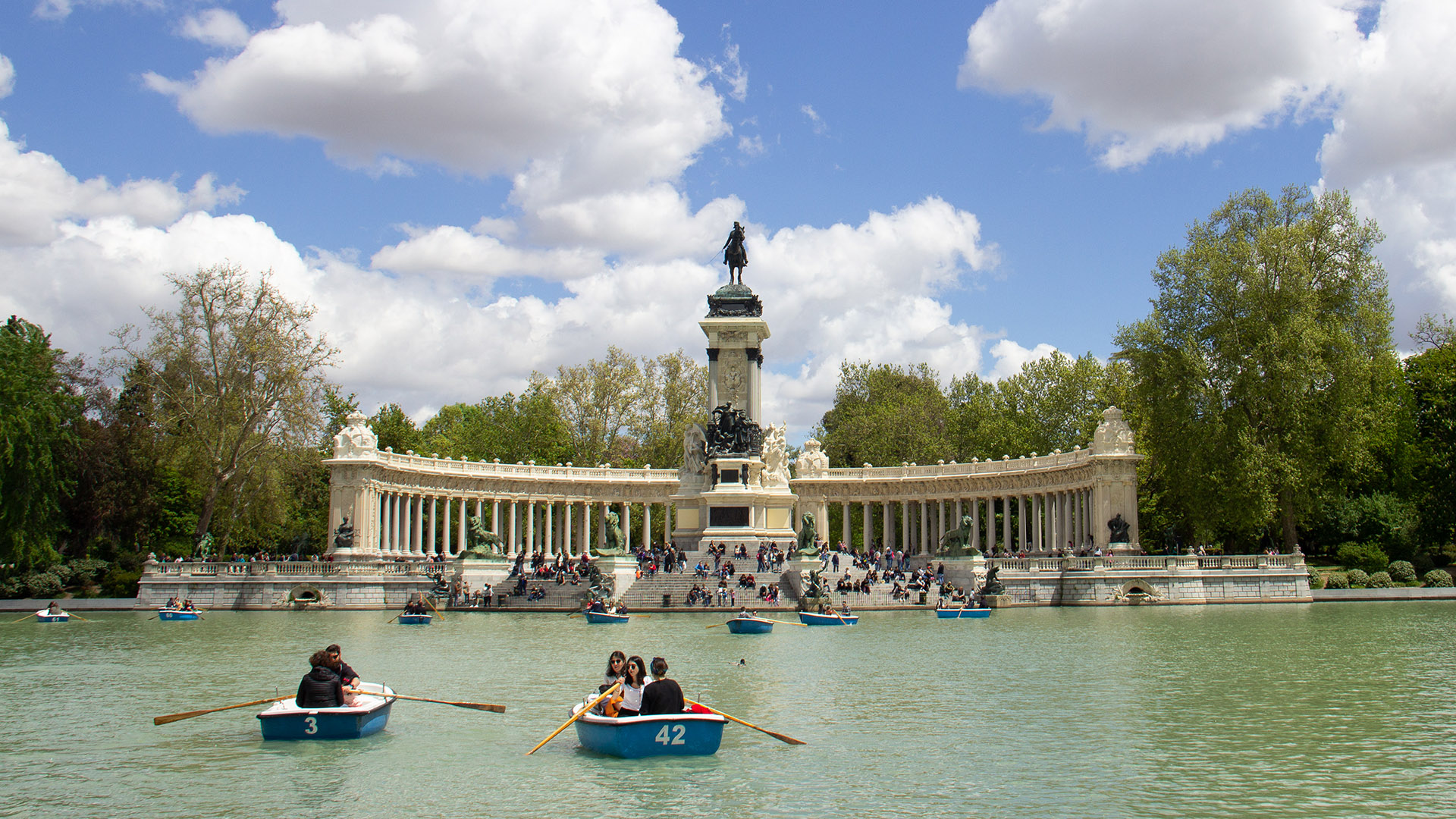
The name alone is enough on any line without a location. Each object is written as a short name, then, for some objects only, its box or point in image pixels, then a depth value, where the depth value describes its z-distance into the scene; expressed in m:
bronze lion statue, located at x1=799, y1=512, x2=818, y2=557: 48.25
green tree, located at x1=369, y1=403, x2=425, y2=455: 84.25
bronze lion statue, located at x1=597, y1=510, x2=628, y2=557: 48.41
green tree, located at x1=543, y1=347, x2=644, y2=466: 83.44
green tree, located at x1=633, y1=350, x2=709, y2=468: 83.56
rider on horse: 66.31
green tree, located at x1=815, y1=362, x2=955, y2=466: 81.88
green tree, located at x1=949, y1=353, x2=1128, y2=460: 73.56
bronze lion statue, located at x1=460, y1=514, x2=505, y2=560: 51.72
